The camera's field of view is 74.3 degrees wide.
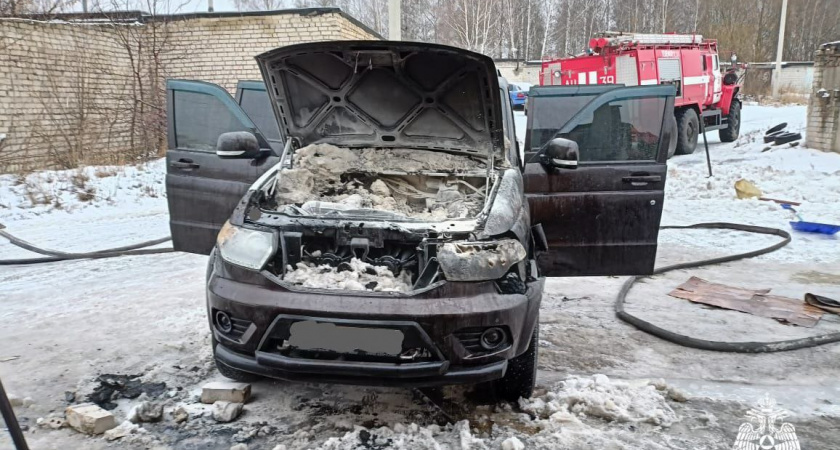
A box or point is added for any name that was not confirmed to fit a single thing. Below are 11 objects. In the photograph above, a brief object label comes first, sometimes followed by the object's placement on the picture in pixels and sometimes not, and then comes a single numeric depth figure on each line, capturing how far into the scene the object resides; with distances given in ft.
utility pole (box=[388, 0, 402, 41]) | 31.04
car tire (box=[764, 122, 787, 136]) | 47.98
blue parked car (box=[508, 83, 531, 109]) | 80.43
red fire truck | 43.88
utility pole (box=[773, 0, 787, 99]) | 83.75
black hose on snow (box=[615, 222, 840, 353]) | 12.24
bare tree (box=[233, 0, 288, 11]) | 134.43
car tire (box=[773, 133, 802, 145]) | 43.34
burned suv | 8.15
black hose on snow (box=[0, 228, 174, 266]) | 18.58
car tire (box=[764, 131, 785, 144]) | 45.42
